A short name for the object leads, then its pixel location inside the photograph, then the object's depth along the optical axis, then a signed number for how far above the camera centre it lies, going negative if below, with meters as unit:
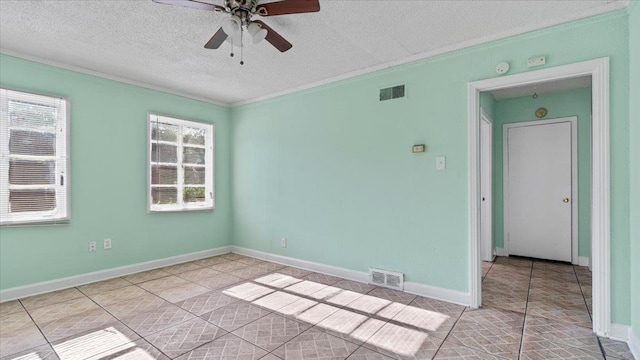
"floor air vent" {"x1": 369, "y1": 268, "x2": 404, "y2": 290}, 3.42 -1.15
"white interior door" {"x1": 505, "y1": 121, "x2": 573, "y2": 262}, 4.50 -0.17
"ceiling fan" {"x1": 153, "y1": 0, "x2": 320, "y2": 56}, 2.00 +1.17
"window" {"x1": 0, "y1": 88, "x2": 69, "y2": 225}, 3.17 +0.25
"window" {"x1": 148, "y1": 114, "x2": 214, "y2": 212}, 4.37 +0.24
